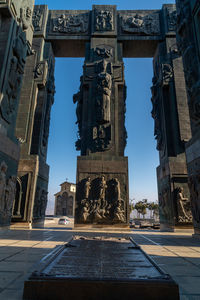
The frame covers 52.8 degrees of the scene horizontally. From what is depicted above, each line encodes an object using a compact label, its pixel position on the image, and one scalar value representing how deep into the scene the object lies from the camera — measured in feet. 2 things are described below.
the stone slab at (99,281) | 6.15
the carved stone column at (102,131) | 35.14
